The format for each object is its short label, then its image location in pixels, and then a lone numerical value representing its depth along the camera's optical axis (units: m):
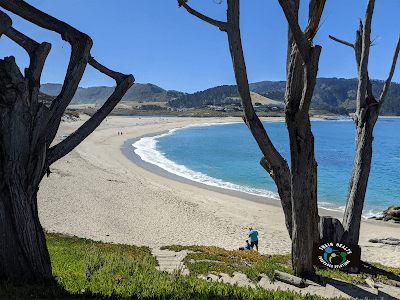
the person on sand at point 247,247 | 9.84
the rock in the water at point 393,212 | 14.78
